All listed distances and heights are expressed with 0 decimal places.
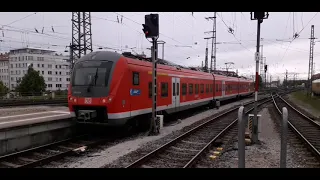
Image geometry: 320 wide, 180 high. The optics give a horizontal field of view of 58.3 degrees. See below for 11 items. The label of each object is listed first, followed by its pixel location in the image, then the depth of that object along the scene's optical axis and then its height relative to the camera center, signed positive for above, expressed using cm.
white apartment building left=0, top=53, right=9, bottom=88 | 10019 +578
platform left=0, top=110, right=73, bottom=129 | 1247 -151
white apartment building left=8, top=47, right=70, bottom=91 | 8919 +665
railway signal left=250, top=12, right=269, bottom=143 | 944 +42
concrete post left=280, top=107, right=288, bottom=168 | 485 -91
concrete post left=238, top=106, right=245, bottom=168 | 474 -92
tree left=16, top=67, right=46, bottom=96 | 5325 +76
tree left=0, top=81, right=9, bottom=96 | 5759 -62
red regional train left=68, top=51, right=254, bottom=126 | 1005 -6
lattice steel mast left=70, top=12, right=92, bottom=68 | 2680 +482
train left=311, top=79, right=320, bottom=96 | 4598 +3
